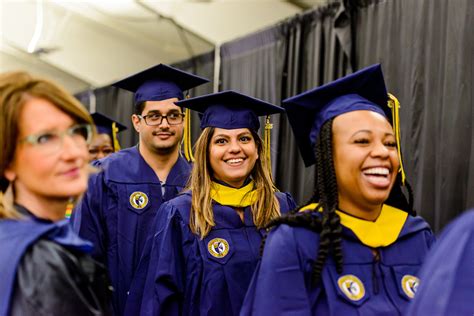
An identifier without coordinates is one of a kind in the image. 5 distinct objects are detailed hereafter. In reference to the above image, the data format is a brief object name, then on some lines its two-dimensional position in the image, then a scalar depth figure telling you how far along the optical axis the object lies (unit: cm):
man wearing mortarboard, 328
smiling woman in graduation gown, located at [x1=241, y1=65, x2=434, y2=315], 184
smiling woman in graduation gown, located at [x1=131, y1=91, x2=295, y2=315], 263
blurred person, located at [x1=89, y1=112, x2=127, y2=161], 489
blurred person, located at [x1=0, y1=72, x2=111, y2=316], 132
